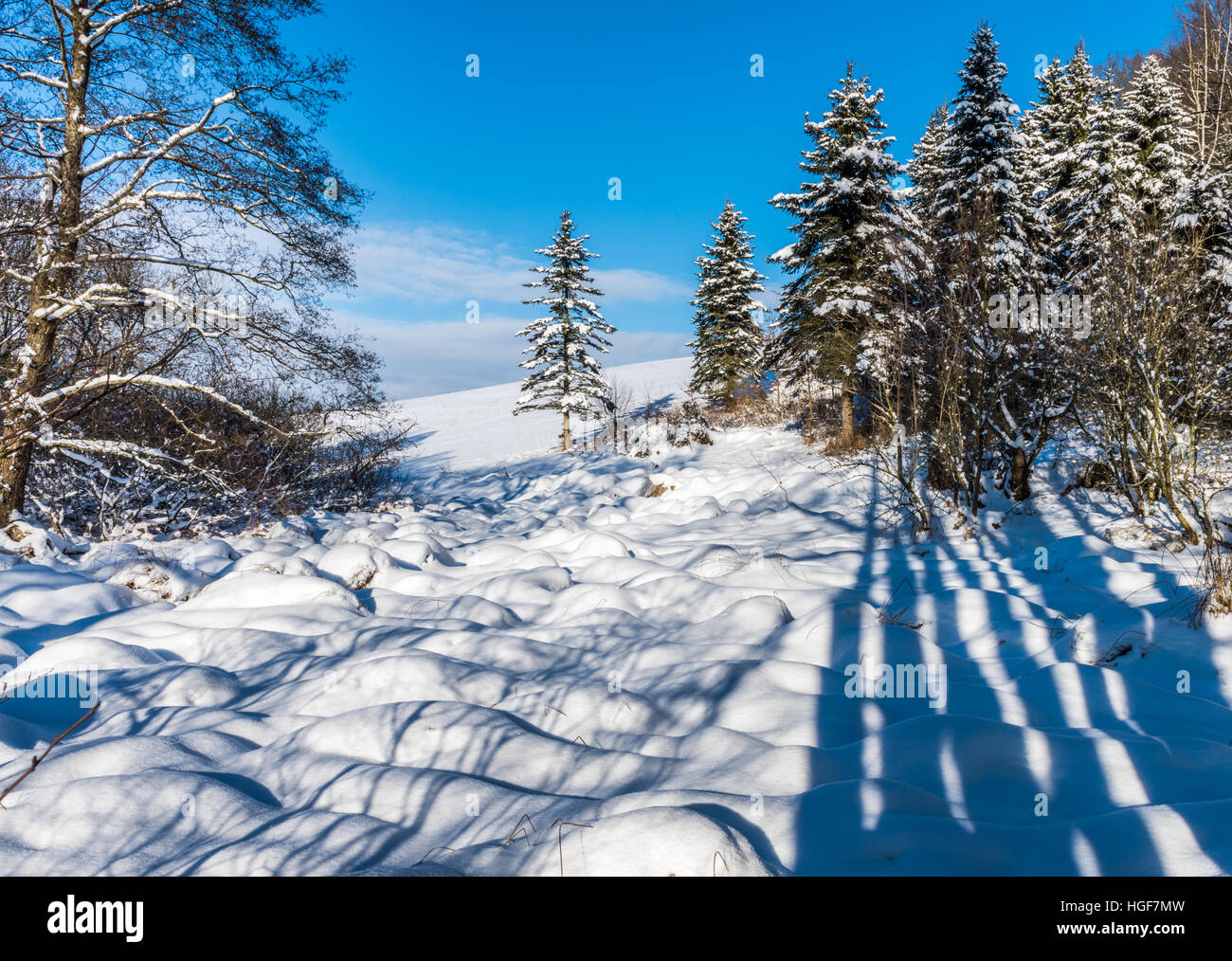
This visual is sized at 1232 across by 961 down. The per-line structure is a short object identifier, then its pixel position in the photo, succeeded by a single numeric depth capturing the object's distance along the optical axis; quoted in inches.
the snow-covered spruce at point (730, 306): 983.6
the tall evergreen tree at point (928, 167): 656.4
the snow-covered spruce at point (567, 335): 1034.7
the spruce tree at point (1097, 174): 628.1
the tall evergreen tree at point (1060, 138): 682.8
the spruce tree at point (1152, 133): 650.2
